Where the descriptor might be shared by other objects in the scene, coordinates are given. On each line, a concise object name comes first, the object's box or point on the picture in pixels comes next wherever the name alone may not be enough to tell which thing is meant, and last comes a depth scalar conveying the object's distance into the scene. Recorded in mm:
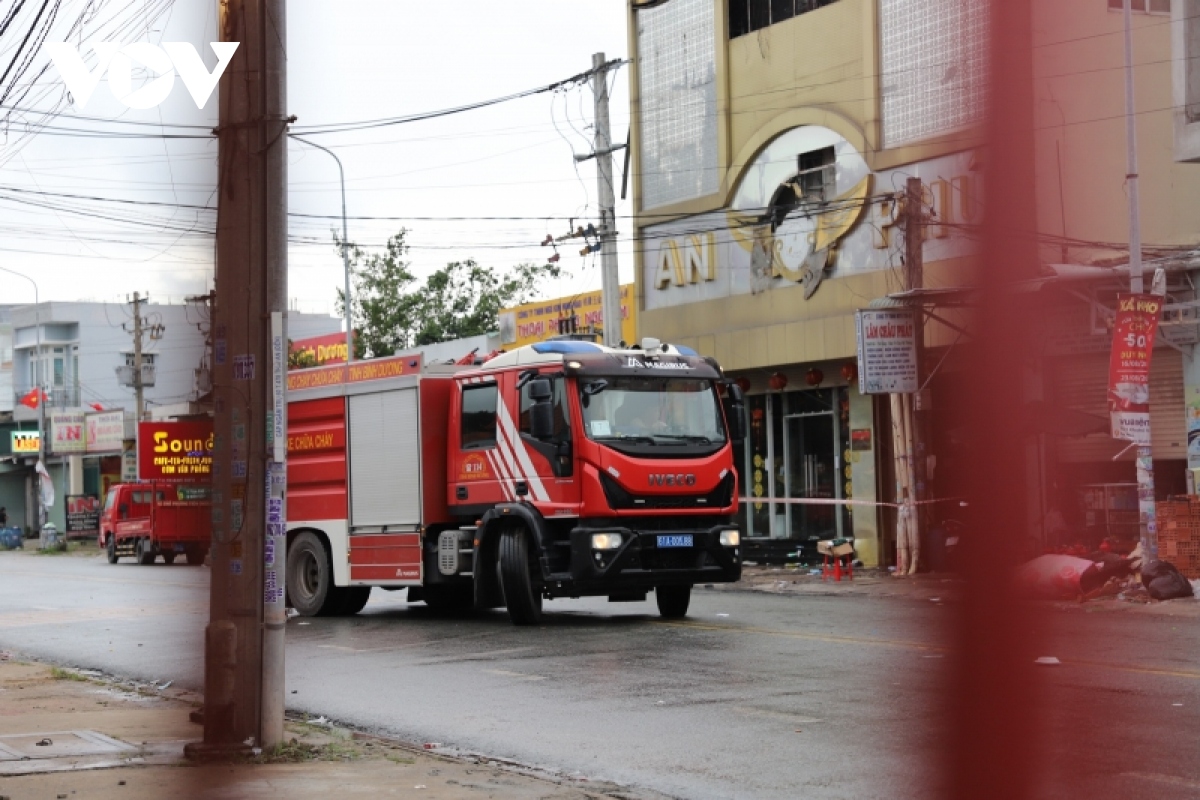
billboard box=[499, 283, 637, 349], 33875
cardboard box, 22984
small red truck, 35000
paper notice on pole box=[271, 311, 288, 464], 7738
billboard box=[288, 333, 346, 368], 52938
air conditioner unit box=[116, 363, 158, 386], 55325
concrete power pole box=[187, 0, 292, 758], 7289
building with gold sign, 22016
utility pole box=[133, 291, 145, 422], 47219
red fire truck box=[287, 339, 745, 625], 15164
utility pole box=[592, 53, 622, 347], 24266
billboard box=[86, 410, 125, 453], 59438
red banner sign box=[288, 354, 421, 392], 17203
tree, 52719
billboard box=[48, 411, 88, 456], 61969
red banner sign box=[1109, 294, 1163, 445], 12478
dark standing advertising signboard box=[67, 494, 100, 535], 56812
